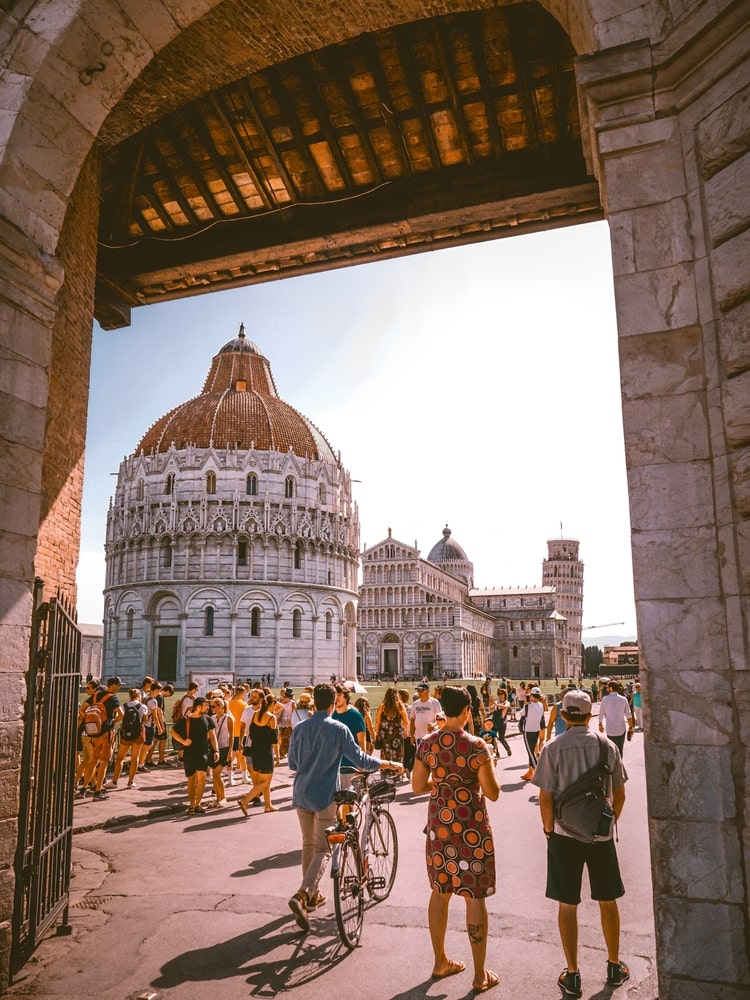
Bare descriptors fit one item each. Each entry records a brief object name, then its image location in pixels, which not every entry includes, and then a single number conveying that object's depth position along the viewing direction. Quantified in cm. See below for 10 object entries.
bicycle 520
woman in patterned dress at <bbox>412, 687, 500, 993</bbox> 450
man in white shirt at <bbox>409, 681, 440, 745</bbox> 1156
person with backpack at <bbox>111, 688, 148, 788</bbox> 1277
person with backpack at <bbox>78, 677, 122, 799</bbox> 1137
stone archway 328
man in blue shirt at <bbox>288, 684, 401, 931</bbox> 579
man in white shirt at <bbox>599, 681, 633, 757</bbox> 1243
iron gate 496
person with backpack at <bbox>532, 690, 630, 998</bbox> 441
